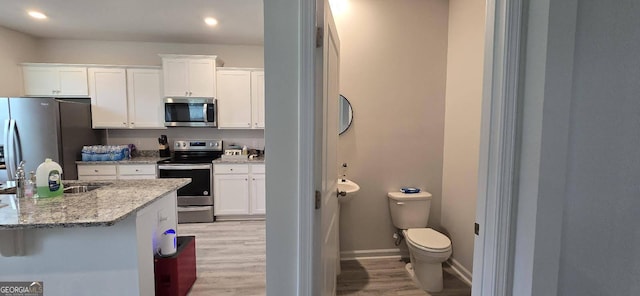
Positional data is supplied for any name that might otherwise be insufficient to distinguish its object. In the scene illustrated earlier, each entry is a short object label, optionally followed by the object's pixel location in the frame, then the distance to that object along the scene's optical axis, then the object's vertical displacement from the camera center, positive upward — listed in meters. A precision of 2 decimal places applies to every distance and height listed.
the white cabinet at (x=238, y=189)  3.81 -0.84
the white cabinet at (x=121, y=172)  3.59 -0.57
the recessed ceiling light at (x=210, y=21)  3.28 +1.33
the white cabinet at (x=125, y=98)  3.83 +0.45
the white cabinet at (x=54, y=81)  3.74 +0.66
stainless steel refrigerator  3.15 -0.03
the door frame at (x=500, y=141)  1.08 -0.04
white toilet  2.12 -0.88
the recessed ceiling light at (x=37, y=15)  3.07 +1.31
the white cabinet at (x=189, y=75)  3.83 +0.77
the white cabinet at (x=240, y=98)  3.99 +0.47
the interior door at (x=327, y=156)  1.20 -0.14
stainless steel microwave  3.89 +0.25
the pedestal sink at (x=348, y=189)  2.35 -0.51
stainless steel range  3.70 -0.79
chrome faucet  1.70 -0.34
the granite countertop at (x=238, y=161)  3.80 -0.44
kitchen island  1.40 -0.63
